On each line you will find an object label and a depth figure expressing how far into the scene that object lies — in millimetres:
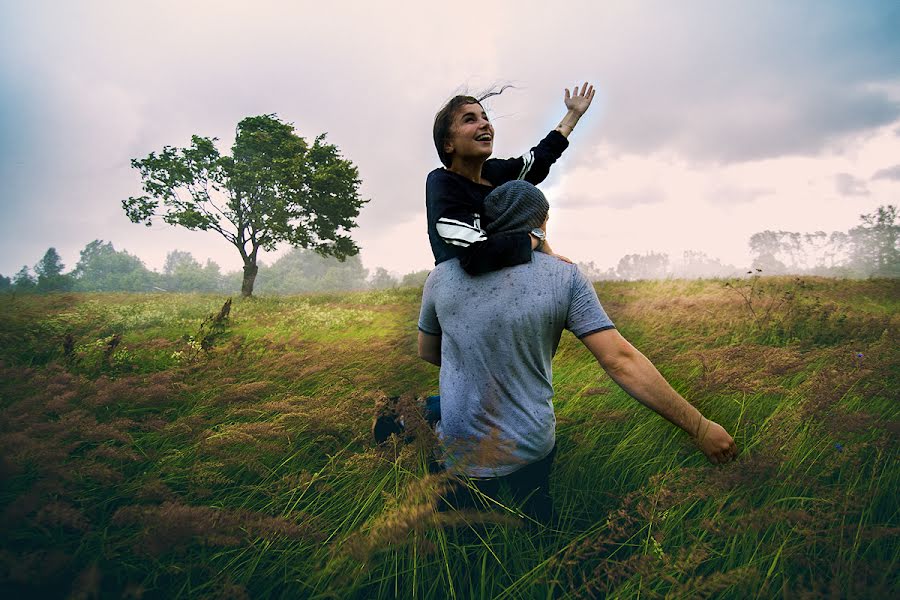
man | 1210
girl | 1270
